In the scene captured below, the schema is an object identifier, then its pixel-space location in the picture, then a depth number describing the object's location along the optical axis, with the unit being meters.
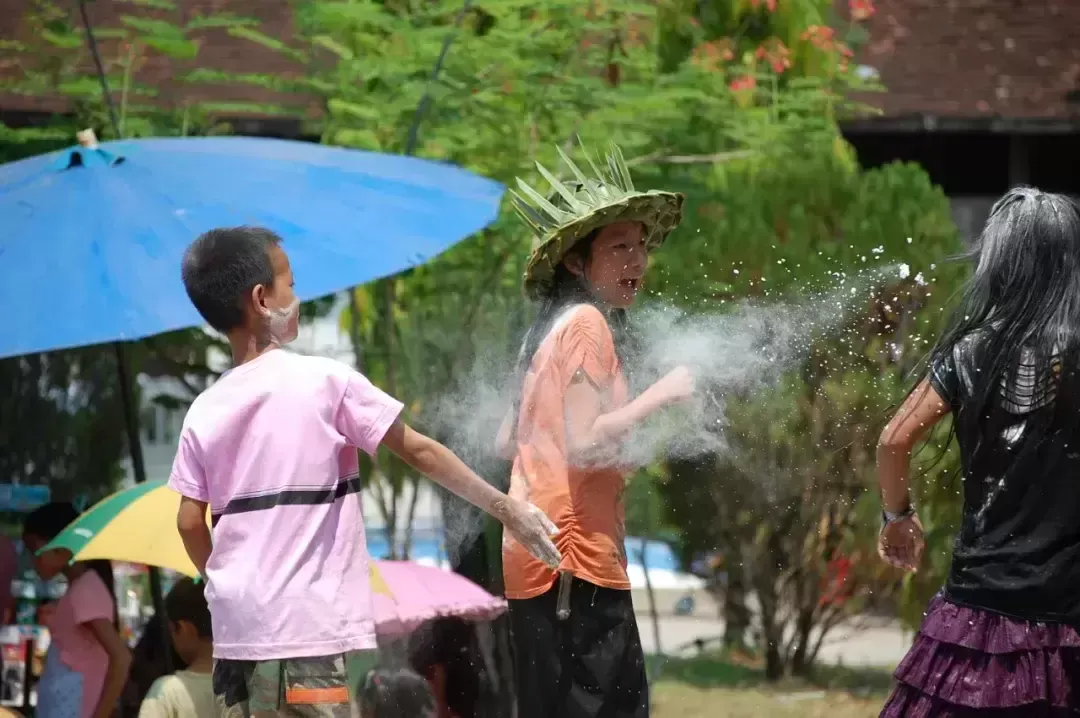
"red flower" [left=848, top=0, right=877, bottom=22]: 17.06
